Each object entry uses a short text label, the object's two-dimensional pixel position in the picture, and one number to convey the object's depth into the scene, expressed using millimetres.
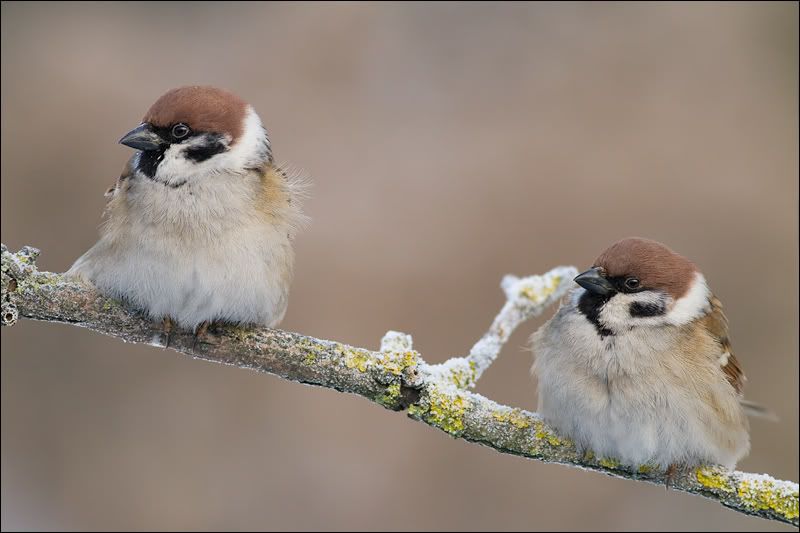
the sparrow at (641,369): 5105
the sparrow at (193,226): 4785
